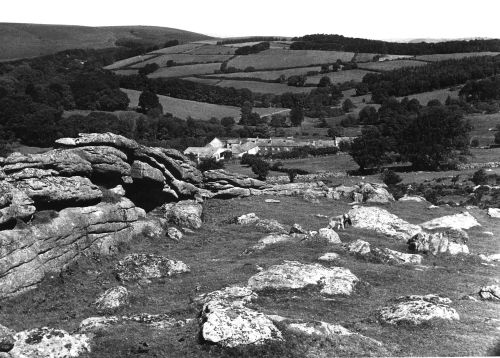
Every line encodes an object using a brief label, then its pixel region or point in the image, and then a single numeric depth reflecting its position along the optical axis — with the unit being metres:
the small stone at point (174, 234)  32.03
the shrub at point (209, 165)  88.69
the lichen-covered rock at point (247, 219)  36.77
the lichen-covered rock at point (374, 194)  48.41
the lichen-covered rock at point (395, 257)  27.72
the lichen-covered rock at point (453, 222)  38.22
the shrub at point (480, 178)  71.04
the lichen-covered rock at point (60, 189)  26.41
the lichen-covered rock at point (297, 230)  33.28
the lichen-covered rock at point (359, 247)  28.27
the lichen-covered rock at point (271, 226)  34.88
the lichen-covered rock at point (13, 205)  23.12
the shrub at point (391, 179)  76.81
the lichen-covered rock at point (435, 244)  29.95
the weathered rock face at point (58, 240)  22.17
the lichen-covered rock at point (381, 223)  35.59
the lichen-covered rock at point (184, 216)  35.19
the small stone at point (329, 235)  30.88
